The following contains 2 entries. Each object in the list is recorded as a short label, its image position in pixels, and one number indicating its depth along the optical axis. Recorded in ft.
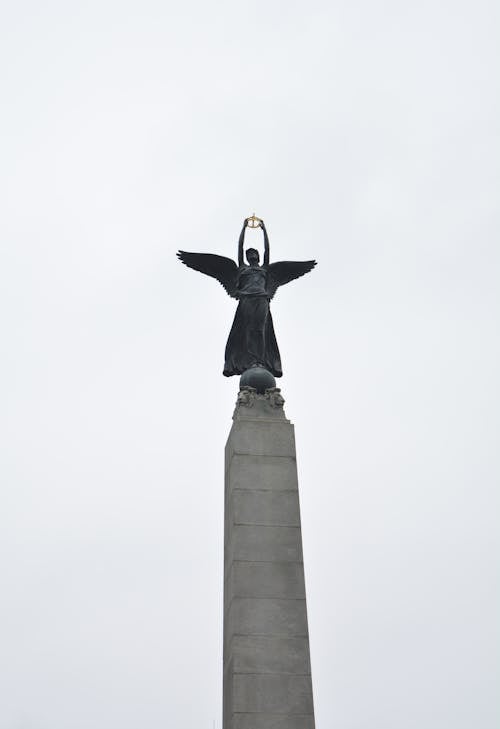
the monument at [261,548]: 58.08
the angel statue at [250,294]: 74.95
